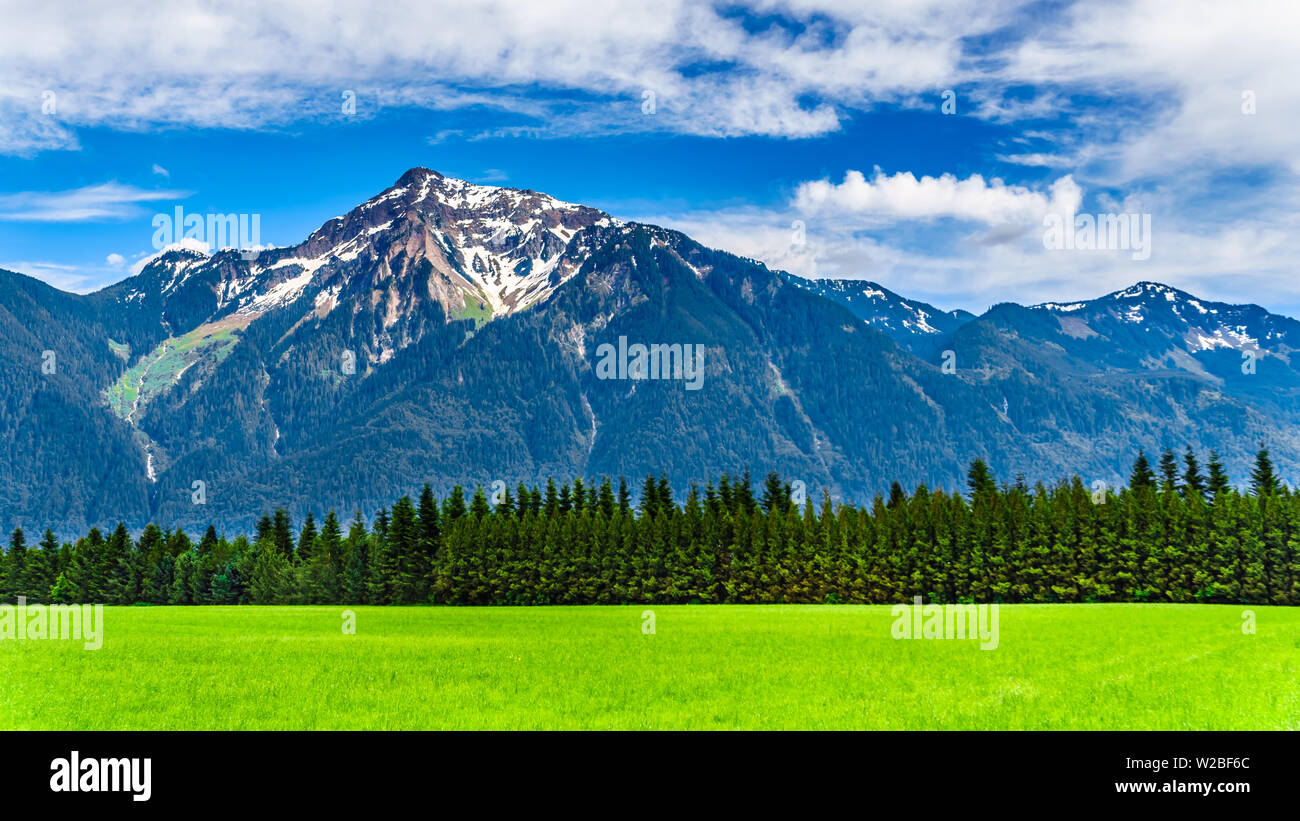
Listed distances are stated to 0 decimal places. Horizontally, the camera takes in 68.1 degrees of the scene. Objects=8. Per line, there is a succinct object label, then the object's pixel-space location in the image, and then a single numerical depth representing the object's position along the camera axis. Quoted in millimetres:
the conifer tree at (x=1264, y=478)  137350
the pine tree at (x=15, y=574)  168125
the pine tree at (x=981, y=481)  149250
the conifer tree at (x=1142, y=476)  141588
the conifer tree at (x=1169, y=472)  145000
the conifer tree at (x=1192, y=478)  139250
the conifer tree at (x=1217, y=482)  138000
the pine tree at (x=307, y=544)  159250
